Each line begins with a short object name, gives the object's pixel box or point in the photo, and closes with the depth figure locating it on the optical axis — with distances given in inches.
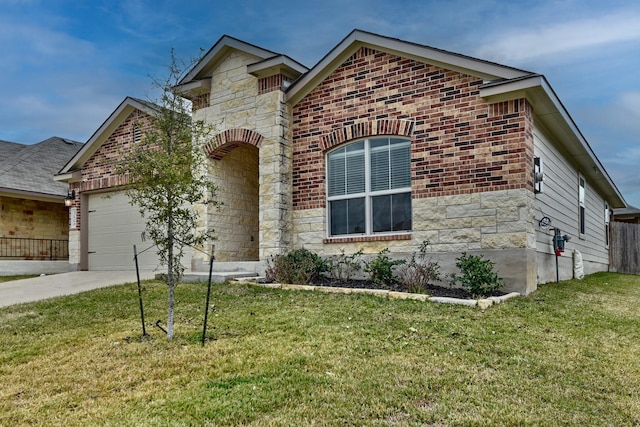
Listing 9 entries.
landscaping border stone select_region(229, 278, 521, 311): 272.9
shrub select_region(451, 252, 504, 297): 303.7
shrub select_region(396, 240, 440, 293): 316.8
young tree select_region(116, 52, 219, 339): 210.2
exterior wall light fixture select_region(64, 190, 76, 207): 578.5
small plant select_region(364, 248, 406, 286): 336.8
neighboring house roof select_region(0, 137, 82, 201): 599.8
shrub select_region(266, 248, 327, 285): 362.0
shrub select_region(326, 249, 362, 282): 366.9
